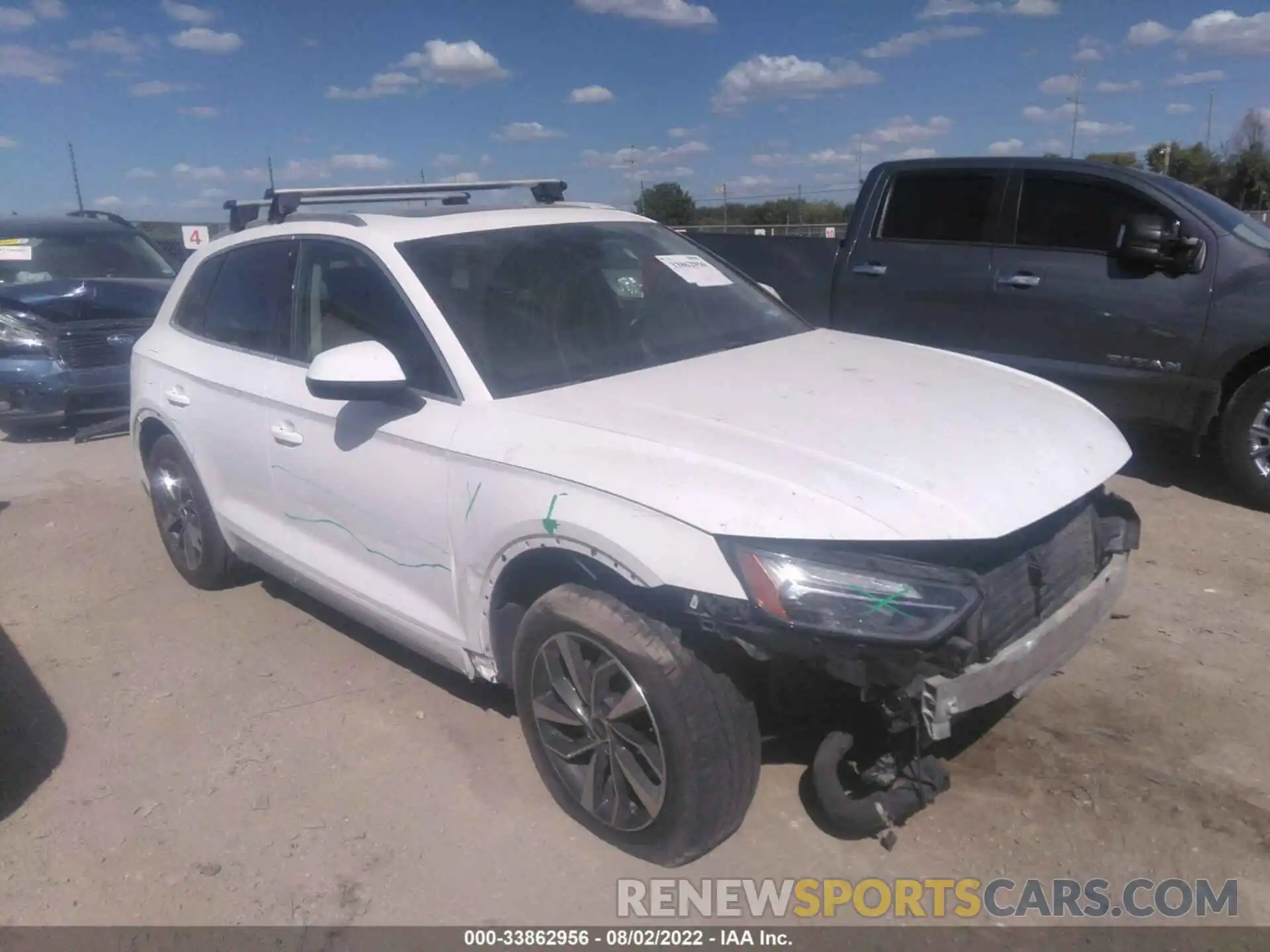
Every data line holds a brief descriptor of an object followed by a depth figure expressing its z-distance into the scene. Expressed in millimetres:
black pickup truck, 5582
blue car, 8312
